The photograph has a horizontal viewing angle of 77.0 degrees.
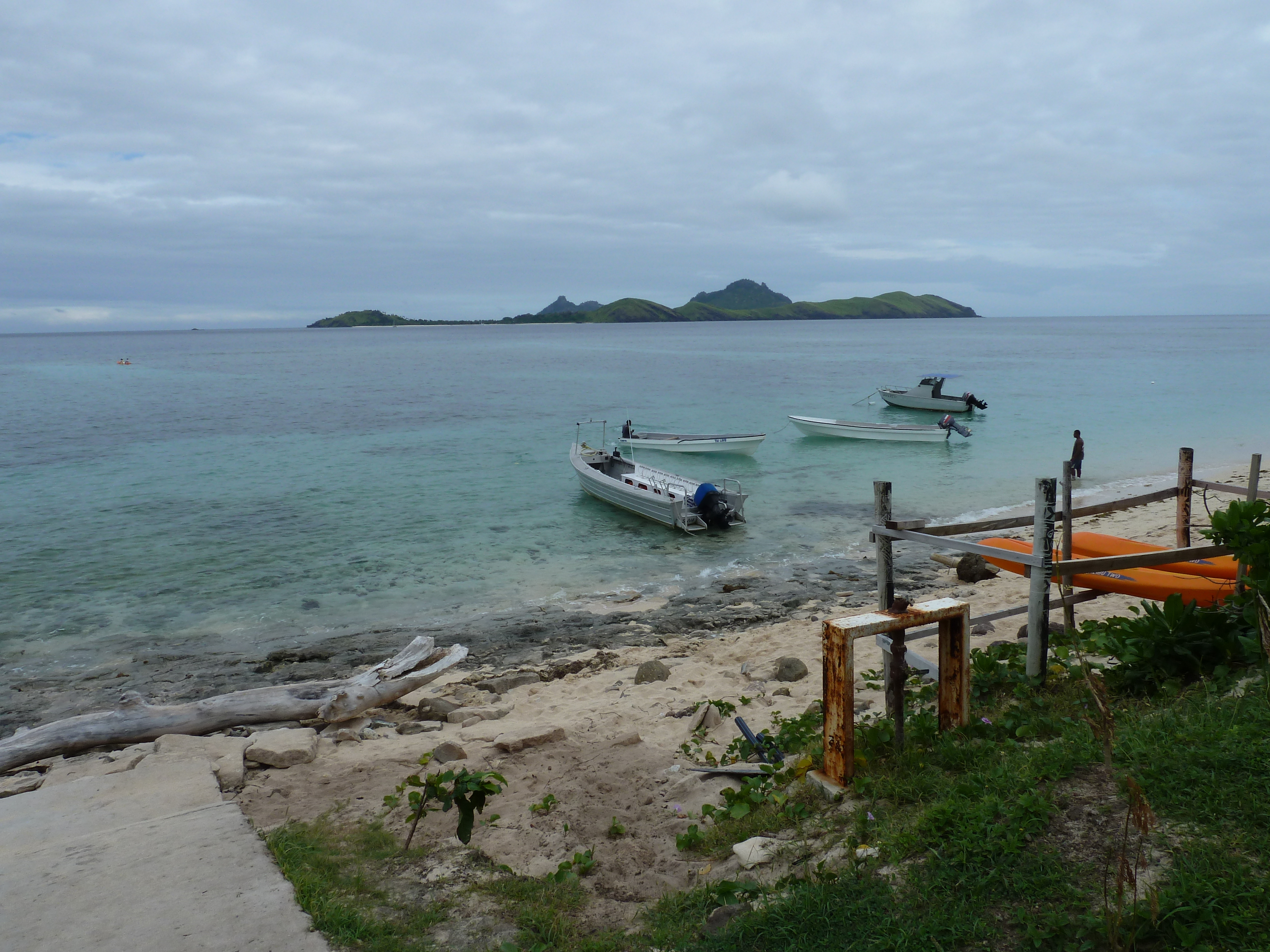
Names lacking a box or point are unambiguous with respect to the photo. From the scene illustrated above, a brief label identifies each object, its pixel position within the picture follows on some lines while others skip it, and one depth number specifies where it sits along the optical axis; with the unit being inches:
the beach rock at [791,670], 375.6
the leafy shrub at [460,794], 209.3
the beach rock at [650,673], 404.2
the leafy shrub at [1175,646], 229.6
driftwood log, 334.0
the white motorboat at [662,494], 780.6
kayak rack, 208.4
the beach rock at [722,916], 166.9
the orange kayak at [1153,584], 328.8
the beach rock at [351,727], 351.3
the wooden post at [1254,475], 342.0
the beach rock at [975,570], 582.9
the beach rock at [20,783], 293.7
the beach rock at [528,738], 294.4
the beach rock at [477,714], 366.0
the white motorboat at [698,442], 1258.0
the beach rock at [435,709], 373.4
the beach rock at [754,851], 189.8
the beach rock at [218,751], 277.4
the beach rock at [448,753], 290.0
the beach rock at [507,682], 421.7
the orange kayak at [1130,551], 352.5
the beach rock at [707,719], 309.4
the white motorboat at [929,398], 1716.3
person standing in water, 964.6
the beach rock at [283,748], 298.7
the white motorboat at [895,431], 1358.3
